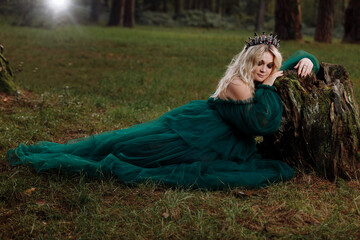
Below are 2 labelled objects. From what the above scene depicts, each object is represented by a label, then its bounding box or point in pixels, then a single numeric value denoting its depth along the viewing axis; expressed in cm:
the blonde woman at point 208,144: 409
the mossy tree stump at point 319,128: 418
